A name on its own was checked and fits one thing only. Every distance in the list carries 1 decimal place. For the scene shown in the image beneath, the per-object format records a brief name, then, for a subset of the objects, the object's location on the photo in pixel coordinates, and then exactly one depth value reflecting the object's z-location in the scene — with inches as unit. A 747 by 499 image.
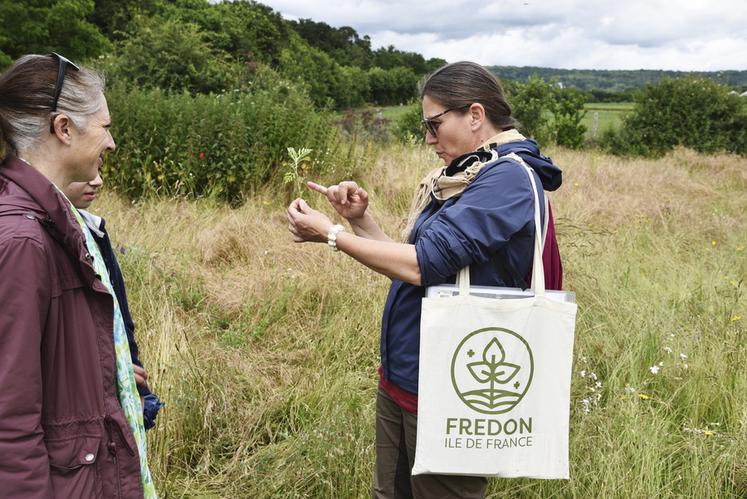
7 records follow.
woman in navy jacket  64.1
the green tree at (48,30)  689.6
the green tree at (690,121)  563.5
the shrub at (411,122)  501.0
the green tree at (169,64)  386.0
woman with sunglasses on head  47.3
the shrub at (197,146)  262.8
